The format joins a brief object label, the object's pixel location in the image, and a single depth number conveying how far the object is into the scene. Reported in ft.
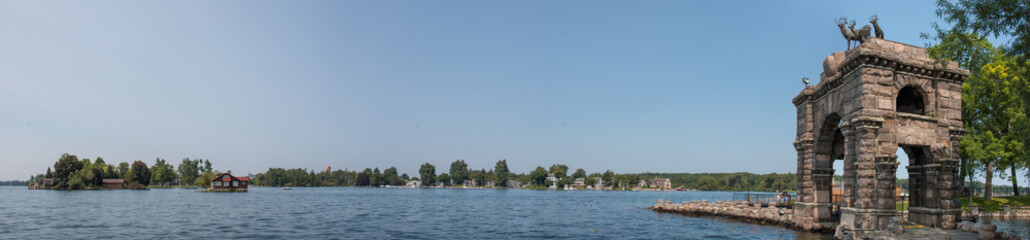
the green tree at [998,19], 48.75
